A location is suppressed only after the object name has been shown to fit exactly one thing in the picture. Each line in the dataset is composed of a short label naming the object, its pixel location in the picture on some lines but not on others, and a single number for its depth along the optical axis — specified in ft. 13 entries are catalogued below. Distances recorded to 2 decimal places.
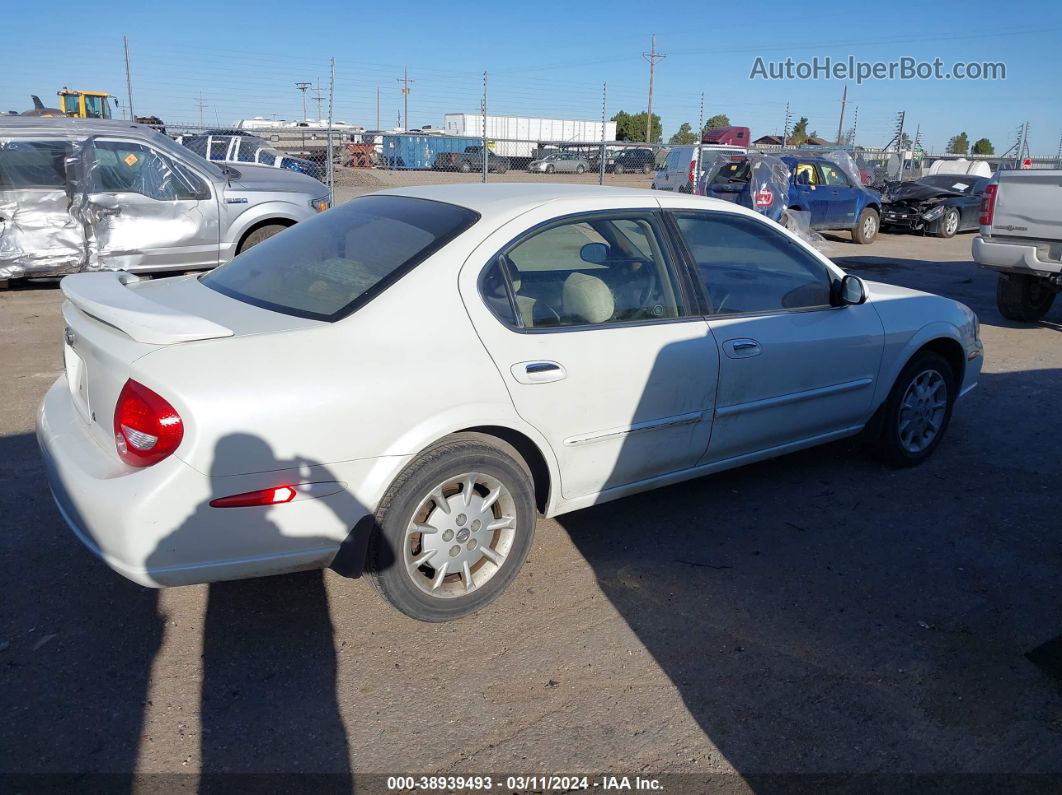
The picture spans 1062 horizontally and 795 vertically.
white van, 56.75
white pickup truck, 26.58
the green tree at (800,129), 211.57
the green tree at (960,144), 246.10
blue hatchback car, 50.21
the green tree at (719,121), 234.33
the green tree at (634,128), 218.38
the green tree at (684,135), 205.98
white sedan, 9.00
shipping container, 73.46
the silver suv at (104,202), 28.53
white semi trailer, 149.48
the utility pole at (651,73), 161.89
